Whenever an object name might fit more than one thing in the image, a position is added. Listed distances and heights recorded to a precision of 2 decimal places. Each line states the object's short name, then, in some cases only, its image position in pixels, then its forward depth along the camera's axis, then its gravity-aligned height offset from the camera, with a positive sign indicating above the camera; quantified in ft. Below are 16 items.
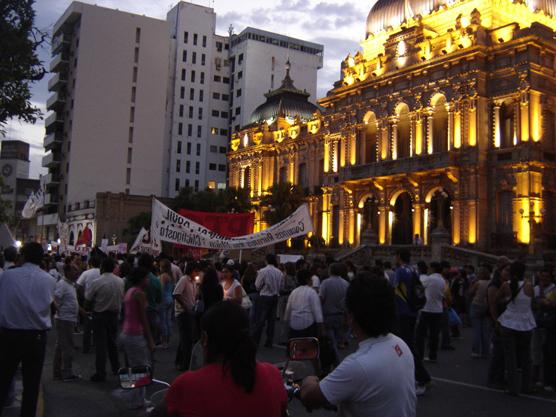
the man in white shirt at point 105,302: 33.01 -2.31
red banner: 63.72 +4.31
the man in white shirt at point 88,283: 38.58 -1.51
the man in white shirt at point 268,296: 44.14 -2.25
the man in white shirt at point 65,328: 32.04 -3.60
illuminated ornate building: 108.99 +28.07
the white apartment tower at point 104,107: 215.10 +55.41
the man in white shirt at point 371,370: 11.28 -1.90
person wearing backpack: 30.45 -1.80
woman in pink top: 26.07 -3.01
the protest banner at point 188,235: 55.01 +2.52
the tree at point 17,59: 35.17 +11.67
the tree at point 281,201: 143.23 +15.33
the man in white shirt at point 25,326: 21.76 -2.45
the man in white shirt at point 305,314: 31.68 -2.48
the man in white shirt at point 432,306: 37.06 -2.18
